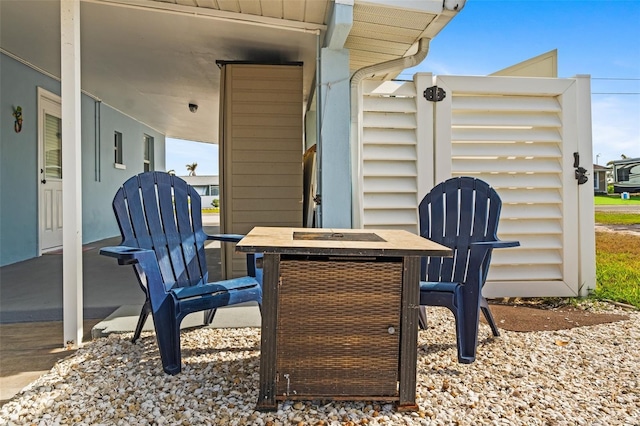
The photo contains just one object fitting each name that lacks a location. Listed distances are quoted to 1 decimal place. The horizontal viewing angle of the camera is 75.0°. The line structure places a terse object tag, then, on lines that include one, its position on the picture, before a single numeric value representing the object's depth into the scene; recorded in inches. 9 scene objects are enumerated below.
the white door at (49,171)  207.9
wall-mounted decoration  186.5
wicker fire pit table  67.4
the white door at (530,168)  140.9
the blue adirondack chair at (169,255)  80.7
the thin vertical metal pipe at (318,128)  122.0
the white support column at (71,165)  94.4
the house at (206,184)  1286.9
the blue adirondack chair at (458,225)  102.3
